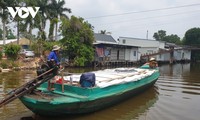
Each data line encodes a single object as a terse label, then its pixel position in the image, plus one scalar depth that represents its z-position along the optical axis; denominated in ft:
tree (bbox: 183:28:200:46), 125.40
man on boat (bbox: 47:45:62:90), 16.76
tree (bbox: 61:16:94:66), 62.50
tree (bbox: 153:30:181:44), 167.24
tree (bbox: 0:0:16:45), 68.17
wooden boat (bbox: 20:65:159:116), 15.52
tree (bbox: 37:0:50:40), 88.86
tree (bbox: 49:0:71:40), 91.81
